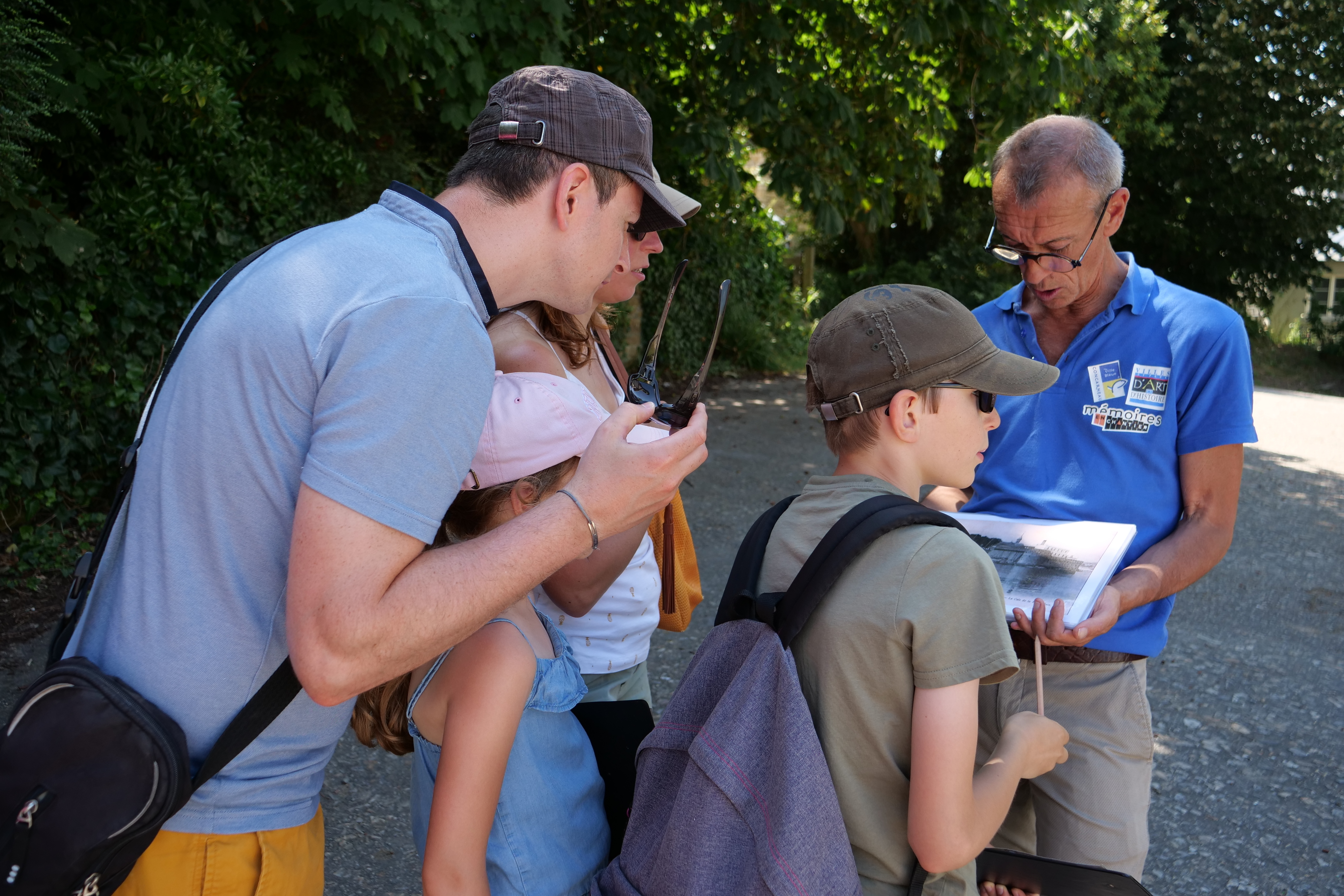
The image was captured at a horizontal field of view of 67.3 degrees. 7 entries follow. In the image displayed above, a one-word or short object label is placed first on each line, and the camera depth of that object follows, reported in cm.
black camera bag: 129
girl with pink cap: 155
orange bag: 237
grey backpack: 140
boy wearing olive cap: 150
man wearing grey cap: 124
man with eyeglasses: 225
